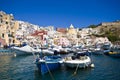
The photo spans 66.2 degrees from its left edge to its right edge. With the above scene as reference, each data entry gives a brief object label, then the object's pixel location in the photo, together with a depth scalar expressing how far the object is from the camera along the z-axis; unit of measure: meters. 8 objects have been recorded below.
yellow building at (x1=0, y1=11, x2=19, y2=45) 42.73
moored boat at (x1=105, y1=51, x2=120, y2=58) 25.52
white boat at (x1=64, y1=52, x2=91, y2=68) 15.57
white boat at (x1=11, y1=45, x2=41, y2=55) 30.68
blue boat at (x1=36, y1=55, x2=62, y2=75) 13.86
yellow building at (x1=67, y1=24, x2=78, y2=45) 60.40
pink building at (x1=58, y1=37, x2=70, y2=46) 51.80
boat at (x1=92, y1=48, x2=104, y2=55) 32.01
